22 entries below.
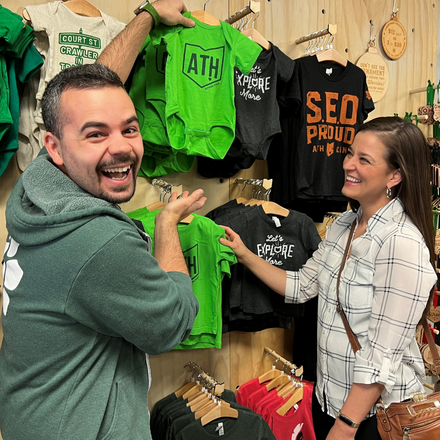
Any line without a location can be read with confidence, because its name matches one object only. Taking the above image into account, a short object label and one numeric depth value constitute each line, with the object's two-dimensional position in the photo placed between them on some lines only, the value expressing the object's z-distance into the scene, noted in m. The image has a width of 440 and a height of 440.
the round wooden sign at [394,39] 2.74
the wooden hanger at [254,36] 1.89
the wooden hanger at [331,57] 2.14
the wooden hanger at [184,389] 2.09
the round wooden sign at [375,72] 2.66
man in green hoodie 0.95
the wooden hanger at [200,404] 1.92
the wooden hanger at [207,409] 1.86
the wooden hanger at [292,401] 2.10
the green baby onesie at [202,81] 1.64
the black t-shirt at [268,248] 1.99
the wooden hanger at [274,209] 2.03
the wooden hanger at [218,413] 1.83
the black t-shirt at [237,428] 1.80
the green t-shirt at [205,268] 1.79
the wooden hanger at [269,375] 2.26
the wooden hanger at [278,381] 2.22
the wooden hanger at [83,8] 1.61
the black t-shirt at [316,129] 2.11
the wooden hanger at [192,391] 2.04
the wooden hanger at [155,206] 1.82
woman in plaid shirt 1.42
